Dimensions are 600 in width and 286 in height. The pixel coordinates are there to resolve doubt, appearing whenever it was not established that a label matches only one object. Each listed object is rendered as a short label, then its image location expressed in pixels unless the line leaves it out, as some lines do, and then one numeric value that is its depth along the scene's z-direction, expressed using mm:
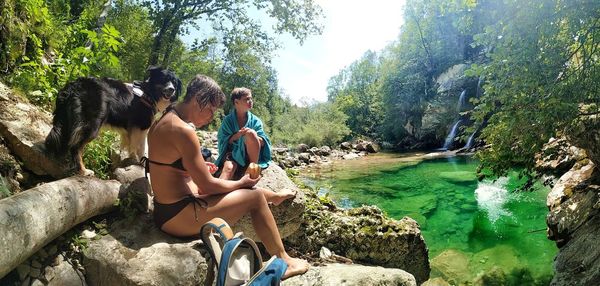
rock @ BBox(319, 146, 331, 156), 29453
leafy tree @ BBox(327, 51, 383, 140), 44719
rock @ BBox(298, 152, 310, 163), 23472
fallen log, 1831
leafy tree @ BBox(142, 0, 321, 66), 11227
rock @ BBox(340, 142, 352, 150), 34181
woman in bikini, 2715
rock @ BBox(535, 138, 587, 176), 6459
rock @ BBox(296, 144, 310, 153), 30019
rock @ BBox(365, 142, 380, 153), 31978
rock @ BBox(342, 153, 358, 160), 27216
